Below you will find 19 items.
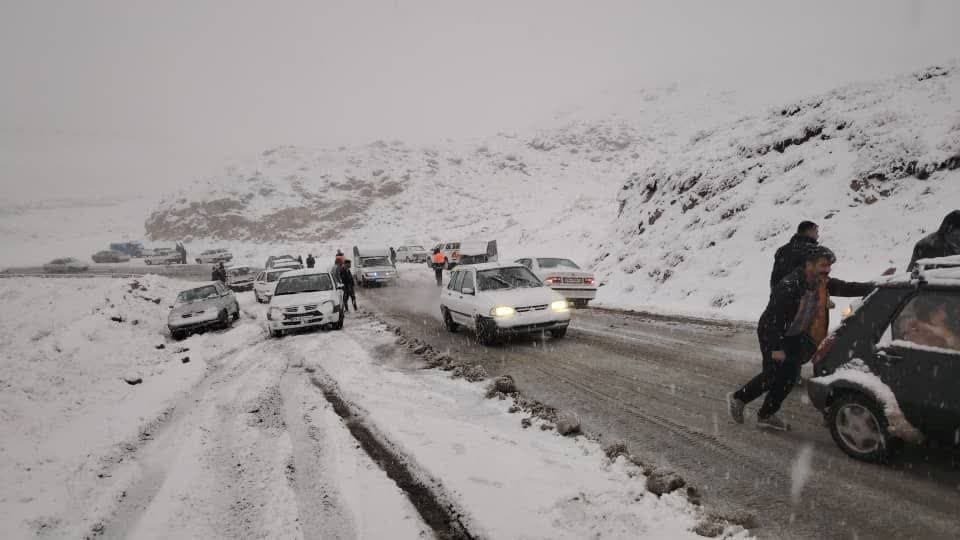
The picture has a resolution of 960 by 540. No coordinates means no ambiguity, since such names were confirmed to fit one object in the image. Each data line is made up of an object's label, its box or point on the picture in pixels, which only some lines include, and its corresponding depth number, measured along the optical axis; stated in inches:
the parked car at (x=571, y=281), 594.2
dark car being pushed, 141.5
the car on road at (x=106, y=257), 2303.2
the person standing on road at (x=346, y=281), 646.5
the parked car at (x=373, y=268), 1085.8
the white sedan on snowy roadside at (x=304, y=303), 492.7
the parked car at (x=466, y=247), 1183.6
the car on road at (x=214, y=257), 1967.0
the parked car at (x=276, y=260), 980.9
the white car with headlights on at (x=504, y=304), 378.6
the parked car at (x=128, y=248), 2532.0
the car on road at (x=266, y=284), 821.9
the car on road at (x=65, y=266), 1898.4
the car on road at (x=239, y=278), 1085.1
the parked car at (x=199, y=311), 580.1
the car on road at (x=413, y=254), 1813.5
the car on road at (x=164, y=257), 2120.7
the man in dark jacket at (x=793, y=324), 184.1
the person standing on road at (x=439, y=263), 936.3
